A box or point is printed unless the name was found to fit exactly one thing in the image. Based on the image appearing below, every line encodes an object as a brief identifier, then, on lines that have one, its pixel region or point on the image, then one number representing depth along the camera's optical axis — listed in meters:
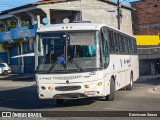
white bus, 13.04
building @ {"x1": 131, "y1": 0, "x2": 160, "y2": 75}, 61.50
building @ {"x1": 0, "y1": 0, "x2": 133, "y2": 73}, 41.87
